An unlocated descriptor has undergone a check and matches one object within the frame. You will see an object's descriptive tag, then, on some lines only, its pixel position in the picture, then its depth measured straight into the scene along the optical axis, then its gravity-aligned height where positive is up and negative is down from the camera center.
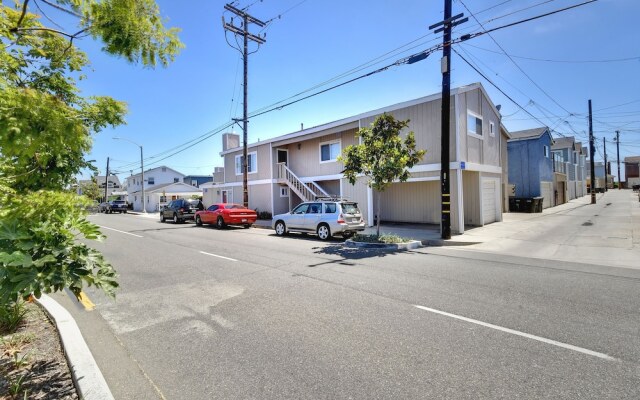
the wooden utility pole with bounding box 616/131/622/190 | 57.66 +8.73
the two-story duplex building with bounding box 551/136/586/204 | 36.38 +3.86
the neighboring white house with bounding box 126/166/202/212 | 49.38 +2.75
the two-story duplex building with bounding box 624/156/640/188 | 86.38 +6.45
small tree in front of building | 12.35 +1.73
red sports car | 20.30 -0.62
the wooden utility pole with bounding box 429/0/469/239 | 12.89 +3.16
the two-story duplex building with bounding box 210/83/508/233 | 15.81 +2.10
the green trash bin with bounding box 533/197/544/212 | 25.23 -0.39
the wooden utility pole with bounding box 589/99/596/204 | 32.44 +4.50
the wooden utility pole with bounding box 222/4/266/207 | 20.56 +10.42
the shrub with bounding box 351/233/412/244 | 12.24 -1.35
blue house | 27.39 +2.80
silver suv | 14.28 -0.66
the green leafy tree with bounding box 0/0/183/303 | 2.69 +0.63
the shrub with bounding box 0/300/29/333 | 4.28 -1.38
